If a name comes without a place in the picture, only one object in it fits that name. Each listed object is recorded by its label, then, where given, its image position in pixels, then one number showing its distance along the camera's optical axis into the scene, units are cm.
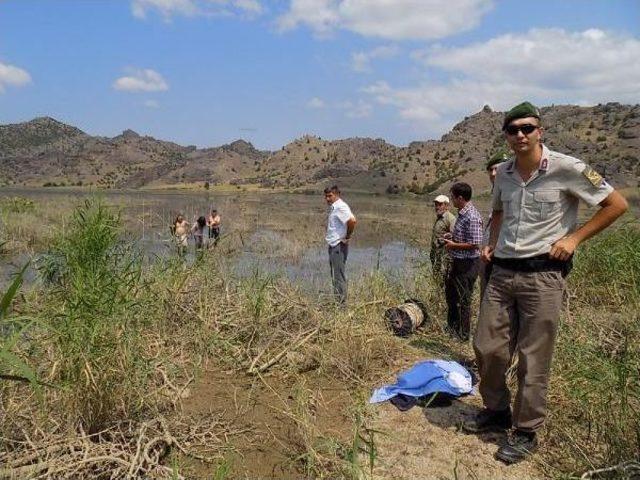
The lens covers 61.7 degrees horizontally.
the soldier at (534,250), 293
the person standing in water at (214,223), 1246
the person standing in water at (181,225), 1034
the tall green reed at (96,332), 293
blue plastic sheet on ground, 378
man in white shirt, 684
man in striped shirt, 504
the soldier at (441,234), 562
